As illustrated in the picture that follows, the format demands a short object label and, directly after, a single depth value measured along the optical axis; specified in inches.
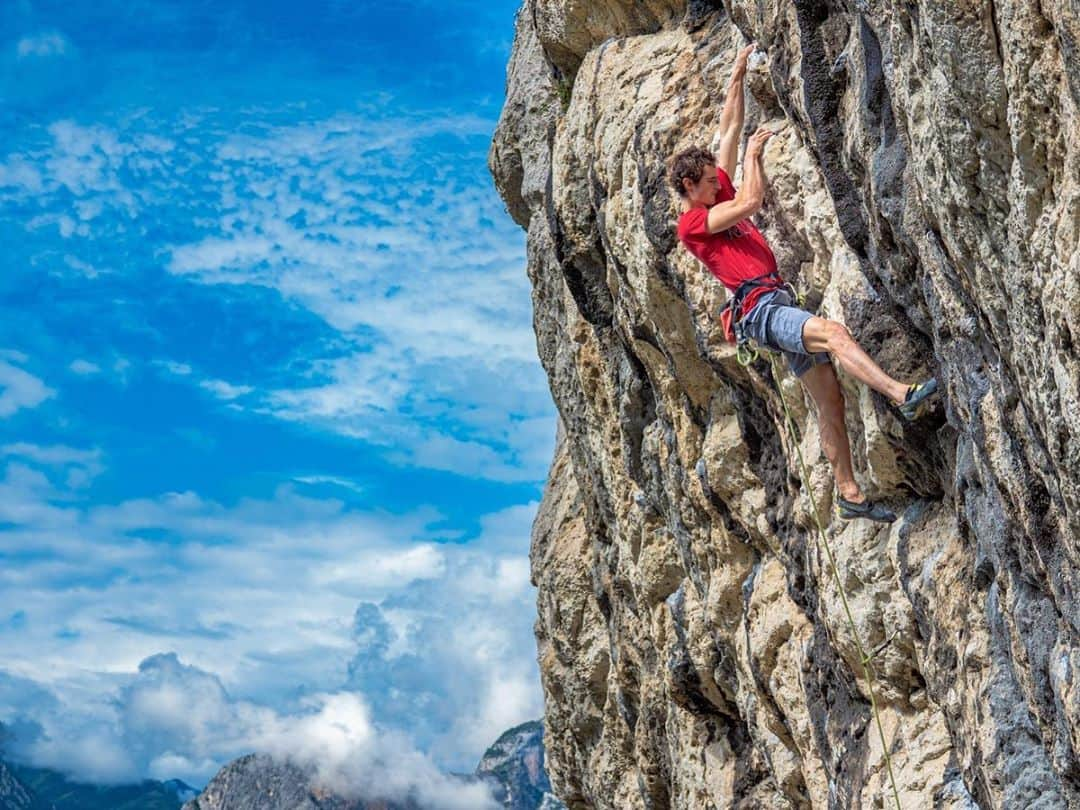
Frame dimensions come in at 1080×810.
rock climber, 418.9
